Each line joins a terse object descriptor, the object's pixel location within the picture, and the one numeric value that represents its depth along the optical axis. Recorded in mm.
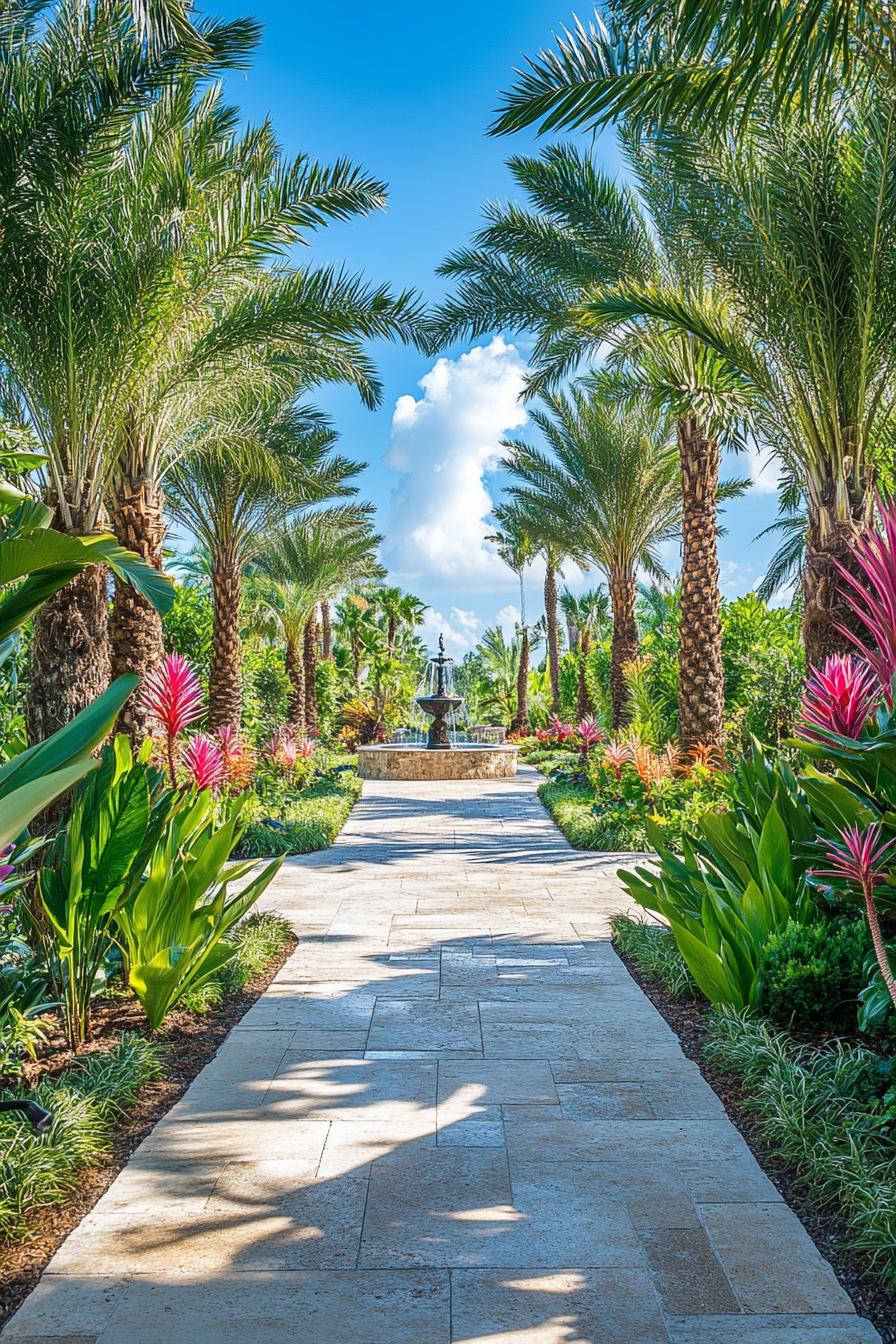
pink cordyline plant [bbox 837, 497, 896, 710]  3949
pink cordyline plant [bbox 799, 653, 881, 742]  4438
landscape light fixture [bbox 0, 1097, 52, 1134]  3230
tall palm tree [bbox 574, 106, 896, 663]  7961
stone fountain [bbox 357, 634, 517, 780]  21328
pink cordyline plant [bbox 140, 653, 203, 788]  5922
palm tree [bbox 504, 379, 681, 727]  18094
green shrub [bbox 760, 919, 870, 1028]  4391
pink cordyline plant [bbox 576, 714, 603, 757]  18844
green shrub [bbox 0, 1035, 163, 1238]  3186
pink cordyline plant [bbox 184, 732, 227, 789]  6371
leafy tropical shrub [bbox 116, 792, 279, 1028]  4699
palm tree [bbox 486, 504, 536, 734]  27359
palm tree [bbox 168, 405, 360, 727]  15719
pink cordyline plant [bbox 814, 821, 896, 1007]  3199
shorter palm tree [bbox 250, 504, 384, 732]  24531
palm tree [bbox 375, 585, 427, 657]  35875
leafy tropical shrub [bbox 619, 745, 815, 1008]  4754
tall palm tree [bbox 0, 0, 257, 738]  6812
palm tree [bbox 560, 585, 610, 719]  37500
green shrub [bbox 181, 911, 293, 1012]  5359
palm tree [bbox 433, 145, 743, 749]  10898
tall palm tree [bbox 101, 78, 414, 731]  8195
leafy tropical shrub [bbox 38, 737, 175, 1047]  4430
